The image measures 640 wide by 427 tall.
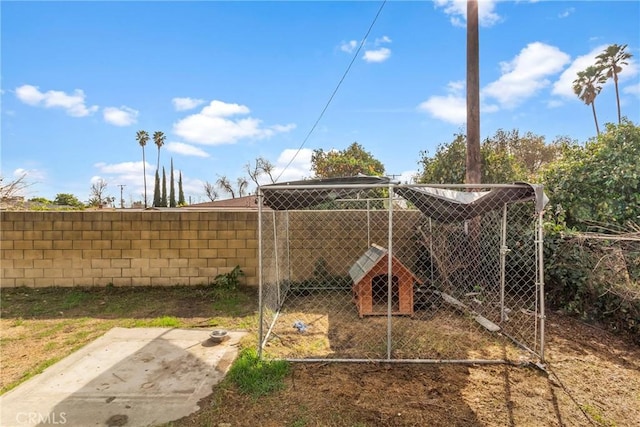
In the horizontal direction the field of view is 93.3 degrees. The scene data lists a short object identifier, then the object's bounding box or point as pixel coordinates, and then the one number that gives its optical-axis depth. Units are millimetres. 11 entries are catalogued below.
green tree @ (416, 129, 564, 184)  6324
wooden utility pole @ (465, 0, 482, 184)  5188
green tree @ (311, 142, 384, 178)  16297
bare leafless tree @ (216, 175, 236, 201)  35344
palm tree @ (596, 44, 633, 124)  21078
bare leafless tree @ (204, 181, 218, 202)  36750
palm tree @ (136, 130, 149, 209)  40031
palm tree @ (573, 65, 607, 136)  22859
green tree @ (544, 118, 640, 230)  4133
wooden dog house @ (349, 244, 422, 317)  4241
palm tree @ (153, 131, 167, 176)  40375
